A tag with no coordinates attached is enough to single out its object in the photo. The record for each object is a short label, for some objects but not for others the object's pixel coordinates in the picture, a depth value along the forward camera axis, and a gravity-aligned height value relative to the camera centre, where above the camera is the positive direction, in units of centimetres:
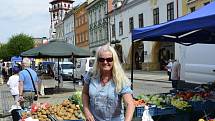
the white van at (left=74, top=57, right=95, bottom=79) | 1811 -40
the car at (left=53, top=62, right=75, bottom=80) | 2252 -88
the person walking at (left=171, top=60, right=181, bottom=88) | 1052 -51
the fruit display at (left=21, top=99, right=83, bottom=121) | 527 -101
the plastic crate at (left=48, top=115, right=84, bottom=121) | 493 -102
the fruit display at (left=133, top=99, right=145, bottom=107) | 545 -84
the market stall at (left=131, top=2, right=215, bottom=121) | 484 -76
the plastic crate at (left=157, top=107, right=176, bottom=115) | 545 -98
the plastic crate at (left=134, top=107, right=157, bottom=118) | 532 -96
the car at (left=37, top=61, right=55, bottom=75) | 3362 -74
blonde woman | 290 -31
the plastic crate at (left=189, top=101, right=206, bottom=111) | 535 -87
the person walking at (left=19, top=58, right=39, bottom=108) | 643 -59
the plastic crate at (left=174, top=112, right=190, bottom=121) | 547 -109
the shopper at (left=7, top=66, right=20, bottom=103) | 781 -66
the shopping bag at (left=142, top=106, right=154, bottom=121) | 489 -98
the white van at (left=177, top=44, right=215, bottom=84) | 889 -13
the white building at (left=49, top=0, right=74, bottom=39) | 7492 +1328
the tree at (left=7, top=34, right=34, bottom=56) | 5696 +331
